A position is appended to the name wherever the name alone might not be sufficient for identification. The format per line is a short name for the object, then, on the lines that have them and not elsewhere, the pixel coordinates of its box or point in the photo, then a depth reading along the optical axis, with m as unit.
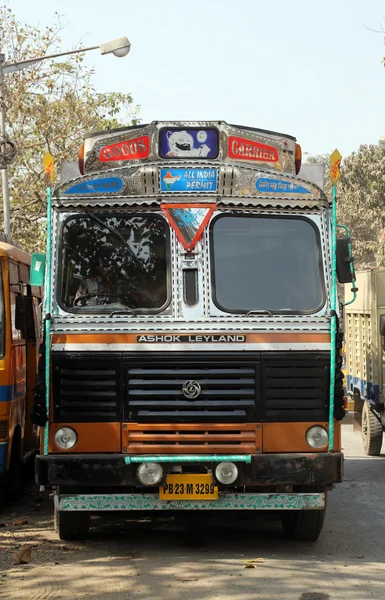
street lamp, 19.39
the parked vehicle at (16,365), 11.02
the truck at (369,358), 16.69
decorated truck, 8.69
